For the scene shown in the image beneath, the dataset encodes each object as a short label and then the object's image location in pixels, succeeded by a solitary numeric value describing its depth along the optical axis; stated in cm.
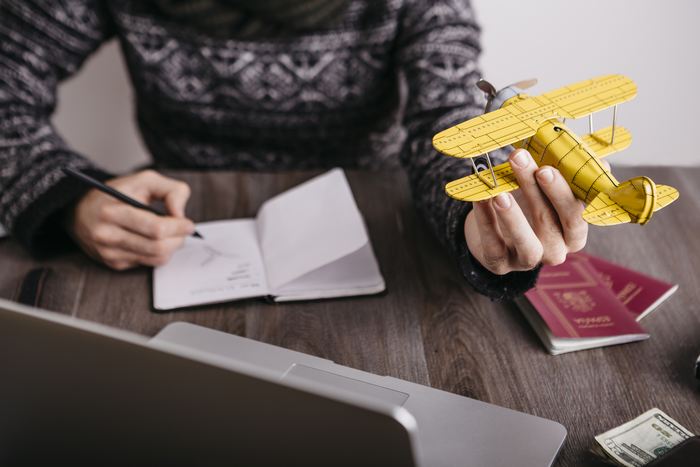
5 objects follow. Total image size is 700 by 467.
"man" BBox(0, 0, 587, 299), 94
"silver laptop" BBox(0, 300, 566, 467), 37
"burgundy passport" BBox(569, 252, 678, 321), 86
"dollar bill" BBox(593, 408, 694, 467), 65
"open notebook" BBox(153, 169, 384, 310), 89
